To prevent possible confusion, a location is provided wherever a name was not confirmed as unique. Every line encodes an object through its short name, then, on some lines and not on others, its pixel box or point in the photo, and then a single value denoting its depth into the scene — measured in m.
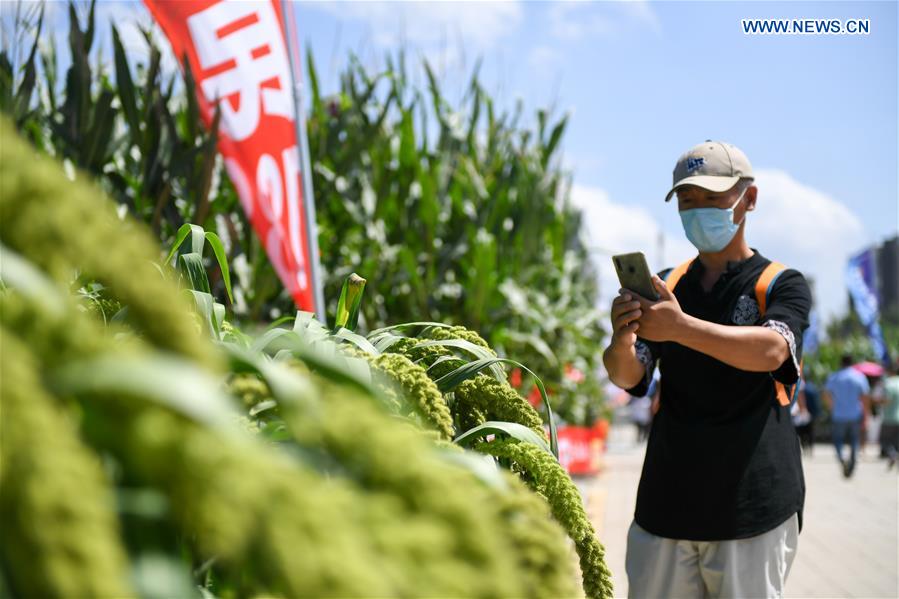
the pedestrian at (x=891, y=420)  15.37
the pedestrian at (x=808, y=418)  20.25
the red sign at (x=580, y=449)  11.18
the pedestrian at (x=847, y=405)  13.92
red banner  3.98
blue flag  28.52
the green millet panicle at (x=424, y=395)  1.05
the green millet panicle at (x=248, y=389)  0.84
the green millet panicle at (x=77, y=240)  0.50
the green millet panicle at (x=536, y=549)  0.73
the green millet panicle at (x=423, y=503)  0.52
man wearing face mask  2.52
